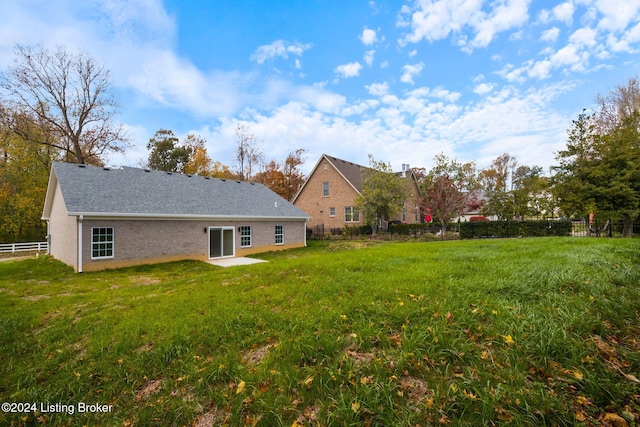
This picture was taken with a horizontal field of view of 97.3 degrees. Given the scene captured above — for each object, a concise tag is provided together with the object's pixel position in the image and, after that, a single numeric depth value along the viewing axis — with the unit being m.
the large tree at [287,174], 39.12
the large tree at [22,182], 23.09
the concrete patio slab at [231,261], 14.20
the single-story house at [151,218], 12.41
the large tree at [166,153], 35.28
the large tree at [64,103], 20.72
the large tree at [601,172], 13.77
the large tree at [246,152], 34.37
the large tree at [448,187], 20.69
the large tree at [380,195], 22.16
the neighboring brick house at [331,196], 27.62
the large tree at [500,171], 41.65
